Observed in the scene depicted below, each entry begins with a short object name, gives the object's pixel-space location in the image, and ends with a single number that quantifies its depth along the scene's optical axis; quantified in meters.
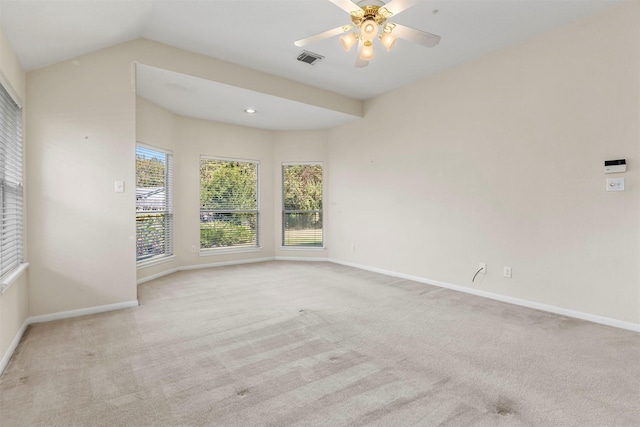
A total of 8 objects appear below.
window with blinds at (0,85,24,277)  2.44
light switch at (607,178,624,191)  2.89
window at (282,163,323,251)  6.46
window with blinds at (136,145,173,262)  4.72
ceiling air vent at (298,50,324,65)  3.80
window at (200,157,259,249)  5.77
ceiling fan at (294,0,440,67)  2.31
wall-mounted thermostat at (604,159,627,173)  2.86
